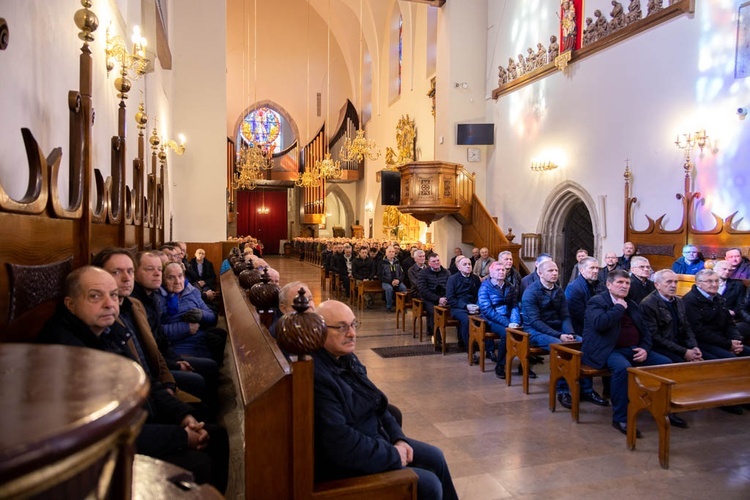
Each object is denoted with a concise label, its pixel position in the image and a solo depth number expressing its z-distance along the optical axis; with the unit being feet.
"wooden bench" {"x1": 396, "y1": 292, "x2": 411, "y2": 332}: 24.41
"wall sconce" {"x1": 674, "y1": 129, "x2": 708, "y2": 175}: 22.70
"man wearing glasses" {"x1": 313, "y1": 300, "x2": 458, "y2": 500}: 5.82
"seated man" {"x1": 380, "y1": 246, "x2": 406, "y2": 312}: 30.50
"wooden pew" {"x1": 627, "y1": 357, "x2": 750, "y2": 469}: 10.39
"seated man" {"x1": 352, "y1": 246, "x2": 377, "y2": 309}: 32.12
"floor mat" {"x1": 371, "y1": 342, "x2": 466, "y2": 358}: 19.76
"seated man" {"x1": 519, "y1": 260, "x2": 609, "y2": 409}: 15.03
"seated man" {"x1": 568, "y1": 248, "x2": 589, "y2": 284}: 22.73
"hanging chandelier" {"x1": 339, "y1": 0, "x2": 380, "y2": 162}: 49.09
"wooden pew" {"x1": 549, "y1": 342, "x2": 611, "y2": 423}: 12.62
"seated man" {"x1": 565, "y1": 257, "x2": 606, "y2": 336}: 15.72
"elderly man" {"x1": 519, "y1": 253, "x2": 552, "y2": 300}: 15.94
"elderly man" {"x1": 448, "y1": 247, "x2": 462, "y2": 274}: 33.72
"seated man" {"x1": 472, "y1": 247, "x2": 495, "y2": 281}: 27.78
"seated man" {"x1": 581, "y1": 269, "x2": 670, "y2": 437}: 12.35
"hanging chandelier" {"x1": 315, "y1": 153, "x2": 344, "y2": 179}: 53.98
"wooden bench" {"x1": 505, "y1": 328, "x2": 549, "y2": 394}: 14.83
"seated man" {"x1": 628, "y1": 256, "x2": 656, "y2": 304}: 16.09
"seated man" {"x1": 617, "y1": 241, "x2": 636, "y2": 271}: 24.68
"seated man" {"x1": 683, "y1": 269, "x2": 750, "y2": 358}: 14.61
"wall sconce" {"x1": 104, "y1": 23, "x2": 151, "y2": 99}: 12.49
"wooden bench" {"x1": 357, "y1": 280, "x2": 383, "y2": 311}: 29.79
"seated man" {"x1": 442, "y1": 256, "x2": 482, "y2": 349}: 20.32
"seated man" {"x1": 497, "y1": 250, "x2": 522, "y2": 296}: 18.17
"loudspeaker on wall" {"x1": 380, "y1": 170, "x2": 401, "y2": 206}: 46.93
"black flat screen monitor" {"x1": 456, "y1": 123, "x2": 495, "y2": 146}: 40.22
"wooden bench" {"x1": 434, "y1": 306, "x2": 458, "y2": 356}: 19.66
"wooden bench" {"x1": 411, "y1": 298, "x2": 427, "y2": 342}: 22.39
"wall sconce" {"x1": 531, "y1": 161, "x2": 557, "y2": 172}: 33.32
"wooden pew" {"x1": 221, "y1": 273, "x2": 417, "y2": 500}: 5.27
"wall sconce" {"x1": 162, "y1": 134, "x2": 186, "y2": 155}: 26.21
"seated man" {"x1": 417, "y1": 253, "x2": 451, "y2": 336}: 22.49
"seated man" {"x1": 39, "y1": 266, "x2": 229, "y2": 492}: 6.14
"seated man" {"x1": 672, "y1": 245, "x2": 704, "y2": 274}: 21.72
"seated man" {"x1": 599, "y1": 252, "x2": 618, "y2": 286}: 22.25
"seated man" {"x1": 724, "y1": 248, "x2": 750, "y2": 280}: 19.56
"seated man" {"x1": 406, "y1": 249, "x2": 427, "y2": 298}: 24.83
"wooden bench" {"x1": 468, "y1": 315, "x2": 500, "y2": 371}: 17.25
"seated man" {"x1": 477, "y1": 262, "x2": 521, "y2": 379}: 17.17
